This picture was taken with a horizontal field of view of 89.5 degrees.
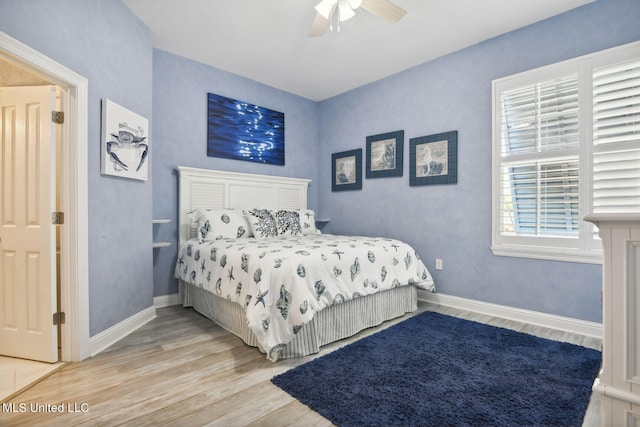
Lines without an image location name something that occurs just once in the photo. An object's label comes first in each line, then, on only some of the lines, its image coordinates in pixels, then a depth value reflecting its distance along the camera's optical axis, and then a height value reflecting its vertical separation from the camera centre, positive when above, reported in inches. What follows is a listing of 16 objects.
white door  84.4 -3.2
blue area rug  62.9 -39.4
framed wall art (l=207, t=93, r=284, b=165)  153.8 +41.5
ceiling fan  92.0 +59.6
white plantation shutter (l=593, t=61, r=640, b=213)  94.7 +22.5
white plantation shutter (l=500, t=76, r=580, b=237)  107.3 +18.6
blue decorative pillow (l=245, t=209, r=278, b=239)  138.6 -4.6
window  97.0 +19.9
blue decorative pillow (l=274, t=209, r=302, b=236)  147.3 -4.9
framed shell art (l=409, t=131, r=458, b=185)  136.5 +23.7
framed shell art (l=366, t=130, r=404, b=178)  155.9 +29.2
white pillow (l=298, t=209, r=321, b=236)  157.9 -4.6
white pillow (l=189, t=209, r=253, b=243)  130.3 -4.7
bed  86.4 -18.7
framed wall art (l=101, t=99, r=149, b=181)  96.1 +22.7
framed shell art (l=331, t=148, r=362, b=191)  174.7 +23.6
